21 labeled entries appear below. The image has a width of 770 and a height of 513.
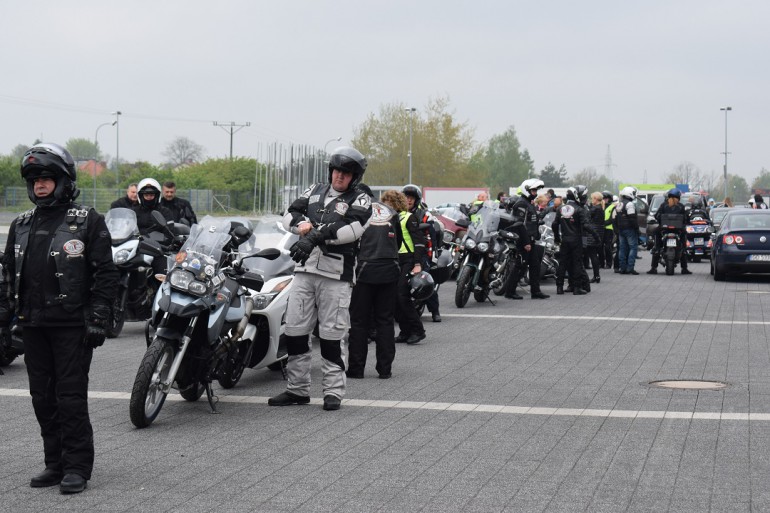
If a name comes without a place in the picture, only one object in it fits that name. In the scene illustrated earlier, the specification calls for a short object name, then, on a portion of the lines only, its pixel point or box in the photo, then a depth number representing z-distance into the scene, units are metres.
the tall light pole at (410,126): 96.24
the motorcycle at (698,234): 29.88
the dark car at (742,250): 23.61
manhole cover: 9.68
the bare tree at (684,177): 130.89
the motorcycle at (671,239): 25.64
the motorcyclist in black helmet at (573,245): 20.33
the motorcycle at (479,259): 17.62
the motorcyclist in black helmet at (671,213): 25.69
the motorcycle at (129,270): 13.30
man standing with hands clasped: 8.74
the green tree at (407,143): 100.00
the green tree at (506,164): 167.38
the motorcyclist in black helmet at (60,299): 6.16
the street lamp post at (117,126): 91.52
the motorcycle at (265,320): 9.19
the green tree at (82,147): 180.00
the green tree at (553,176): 176.00
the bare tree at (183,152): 131.88
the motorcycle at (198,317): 7.85
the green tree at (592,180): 146.50
